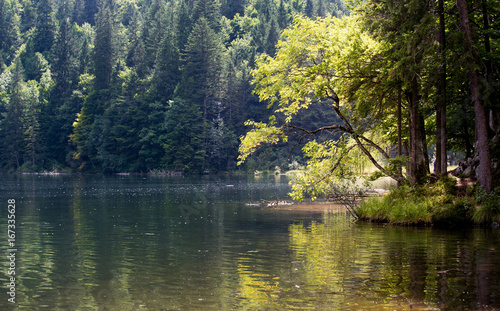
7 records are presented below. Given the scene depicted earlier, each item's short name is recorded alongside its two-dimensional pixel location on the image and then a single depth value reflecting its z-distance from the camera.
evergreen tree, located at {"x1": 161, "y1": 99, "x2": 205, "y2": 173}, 96.19
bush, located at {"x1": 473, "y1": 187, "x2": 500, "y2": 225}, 21.73
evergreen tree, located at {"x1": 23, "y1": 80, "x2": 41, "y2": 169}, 112.12
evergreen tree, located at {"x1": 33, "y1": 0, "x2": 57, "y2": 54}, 158.25
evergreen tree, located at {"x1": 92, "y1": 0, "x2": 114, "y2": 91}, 114.62
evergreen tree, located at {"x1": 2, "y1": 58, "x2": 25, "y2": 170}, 112.62
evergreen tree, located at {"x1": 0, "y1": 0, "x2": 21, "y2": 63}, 159.12
